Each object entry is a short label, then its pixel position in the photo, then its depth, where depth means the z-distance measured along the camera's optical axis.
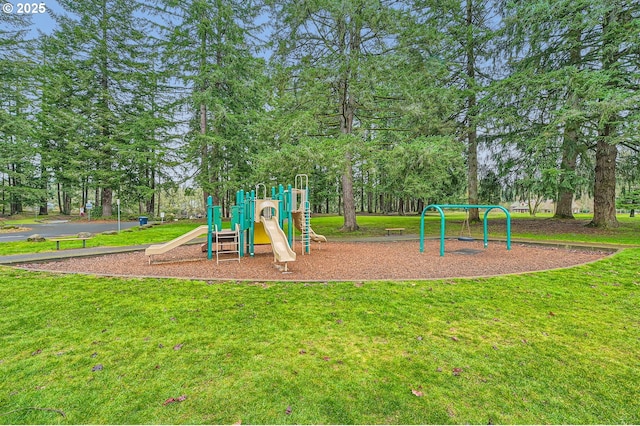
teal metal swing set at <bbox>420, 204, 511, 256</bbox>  8.77
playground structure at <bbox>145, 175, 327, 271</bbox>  7.99
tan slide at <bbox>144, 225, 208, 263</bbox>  7.62
